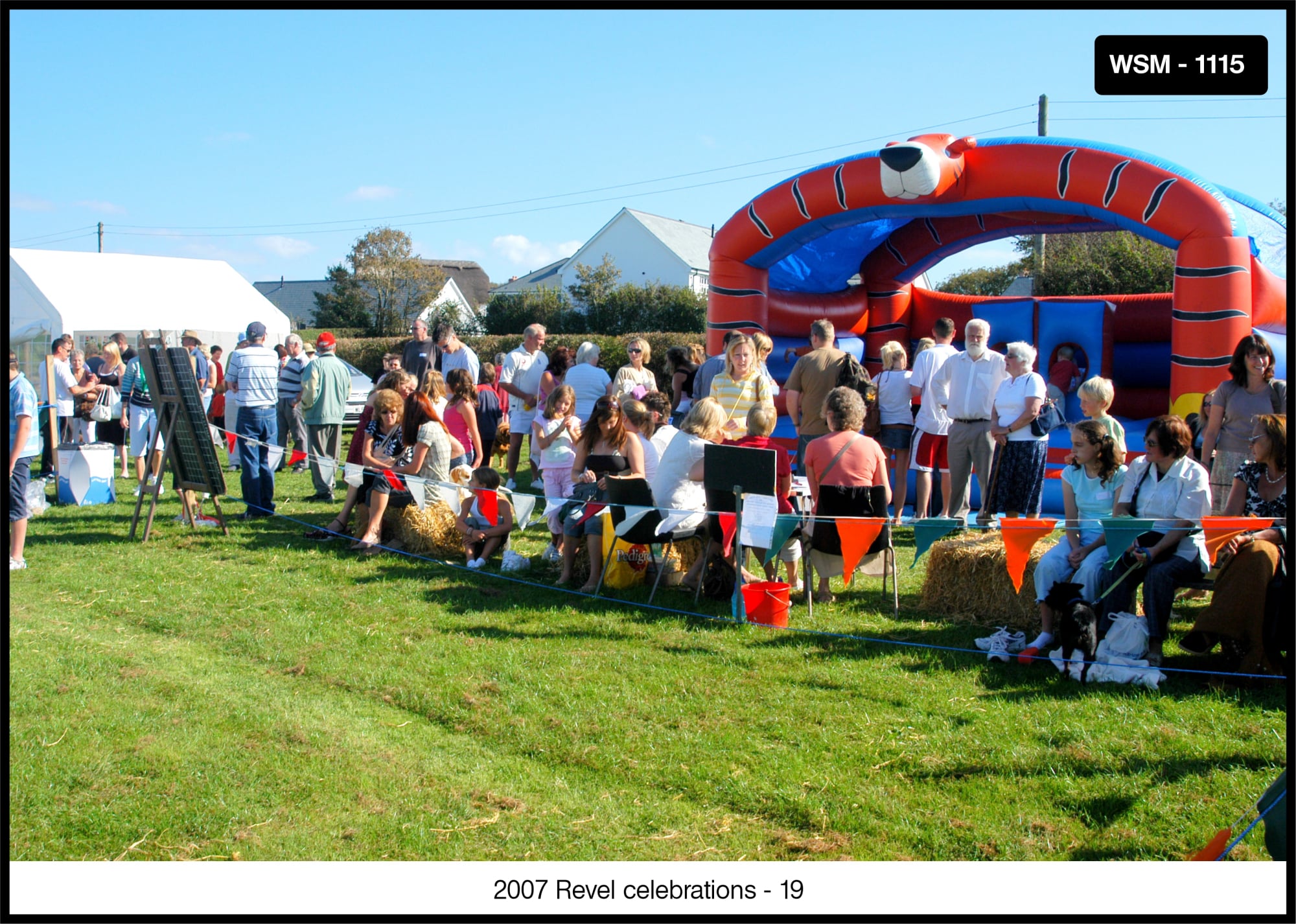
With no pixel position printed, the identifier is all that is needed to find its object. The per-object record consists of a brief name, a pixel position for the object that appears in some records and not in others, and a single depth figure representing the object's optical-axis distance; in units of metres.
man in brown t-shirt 7.91
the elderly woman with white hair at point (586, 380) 9.20
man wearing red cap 9.95
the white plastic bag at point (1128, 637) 4.79
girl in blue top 5.11
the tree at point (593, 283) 33.78
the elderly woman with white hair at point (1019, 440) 7.45
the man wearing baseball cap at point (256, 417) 8.92
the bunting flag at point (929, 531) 5.18
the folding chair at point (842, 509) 5.89
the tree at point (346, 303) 38.09
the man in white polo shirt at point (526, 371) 10.05
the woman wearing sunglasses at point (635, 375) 8.82
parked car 16.05
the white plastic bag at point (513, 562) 7.05
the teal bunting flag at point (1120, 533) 4.72
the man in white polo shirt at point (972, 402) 7.91
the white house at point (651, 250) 43.00
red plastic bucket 5.64
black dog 4.82
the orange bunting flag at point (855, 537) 5.56
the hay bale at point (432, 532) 7.58
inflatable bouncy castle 7.83
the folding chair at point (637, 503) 6.15
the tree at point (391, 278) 37.66
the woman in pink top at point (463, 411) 8.32
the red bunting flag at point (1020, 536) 5.04
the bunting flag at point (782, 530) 5.55
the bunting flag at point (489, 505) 7.25
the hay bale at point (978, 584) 5.70
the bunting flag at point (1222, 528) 4.73
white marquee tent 17.56
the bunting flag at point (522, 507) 6.36
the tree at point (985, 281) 31.39
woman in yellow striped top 7.34
